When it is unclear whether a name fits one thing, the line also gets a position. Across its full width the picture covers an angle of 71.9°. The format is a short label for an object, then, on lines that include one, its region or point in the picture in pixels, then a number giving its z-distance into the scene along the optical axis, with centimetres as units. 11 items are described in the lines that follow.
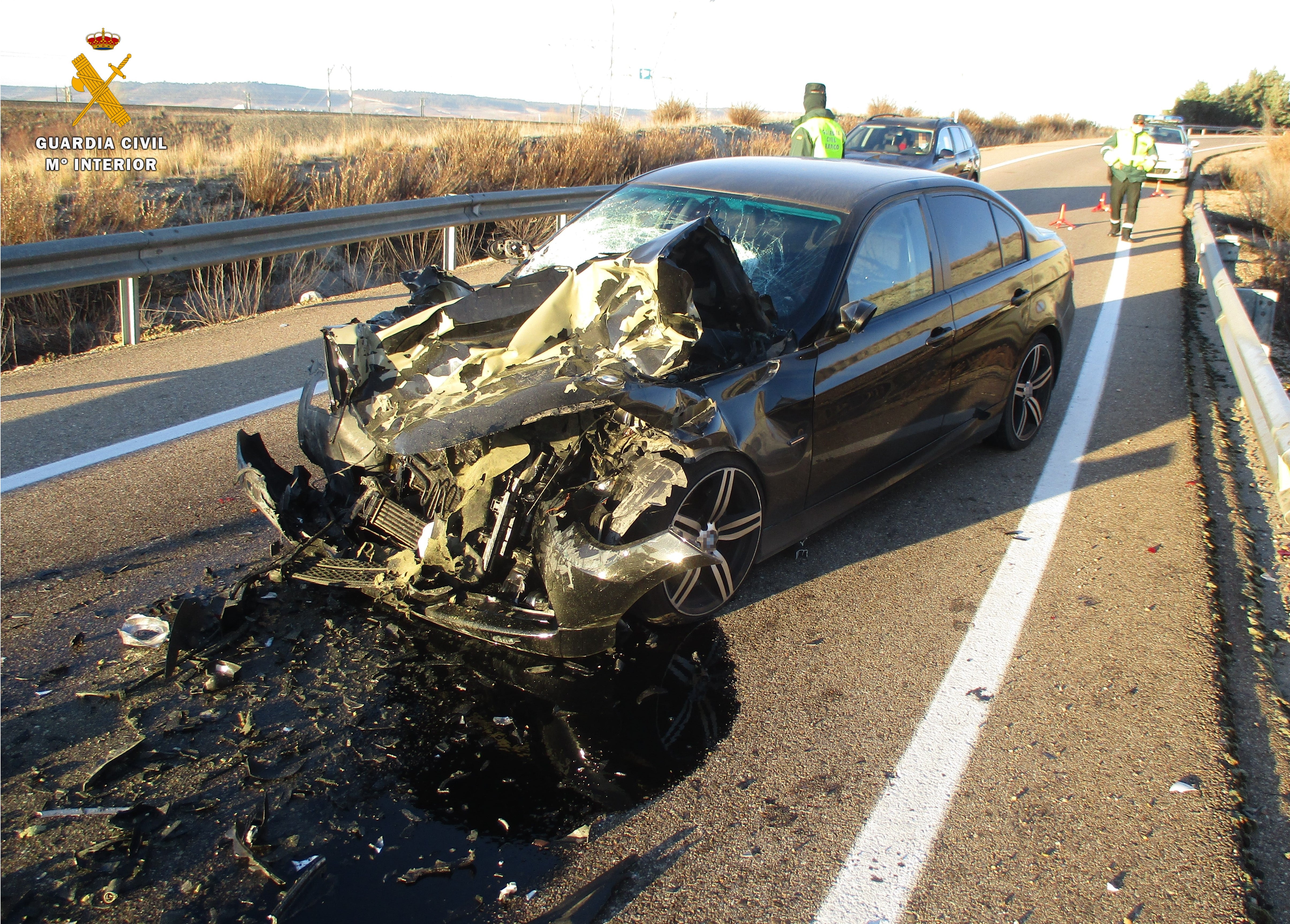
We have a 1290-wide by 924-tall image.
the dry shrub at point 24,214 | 798
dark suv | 1491
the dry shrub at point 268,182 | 1119
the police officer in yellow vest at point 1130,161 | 1320
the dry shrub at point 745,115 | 2725
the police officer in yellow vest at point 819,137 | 1020
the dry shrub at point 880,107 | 3684
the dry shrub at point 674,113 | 2284
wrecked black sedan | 309
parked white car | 2262
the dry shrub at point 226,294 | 813
